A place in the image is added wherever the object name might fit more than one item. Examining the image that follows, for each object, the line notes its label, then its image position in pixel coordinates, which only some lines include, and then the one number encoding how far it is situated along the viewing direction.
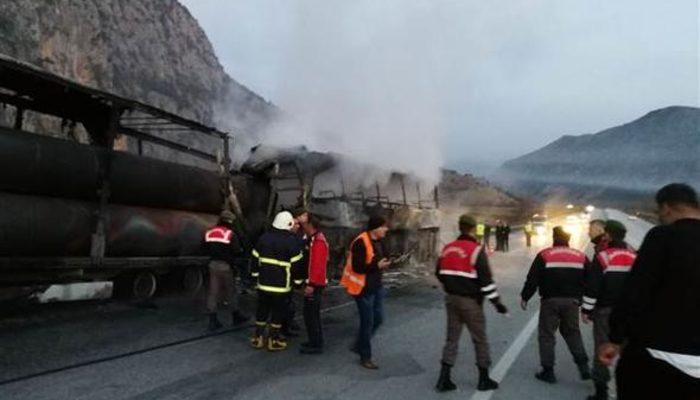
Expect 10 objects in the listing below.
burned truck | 8.05
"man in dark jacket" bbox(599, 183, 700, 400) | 3.00
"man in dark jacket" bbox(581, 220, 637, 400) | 5.64
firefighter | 7.11
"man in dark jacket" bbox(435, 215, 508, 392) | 5.82
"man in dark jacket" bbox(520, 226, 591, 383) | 6.26
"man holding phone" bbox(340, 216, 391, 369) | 6.60
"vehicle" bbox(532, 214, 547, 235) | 37.62
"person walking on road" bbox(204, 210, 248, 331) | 8.28
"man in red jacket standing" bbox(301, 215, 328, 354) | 7.10
